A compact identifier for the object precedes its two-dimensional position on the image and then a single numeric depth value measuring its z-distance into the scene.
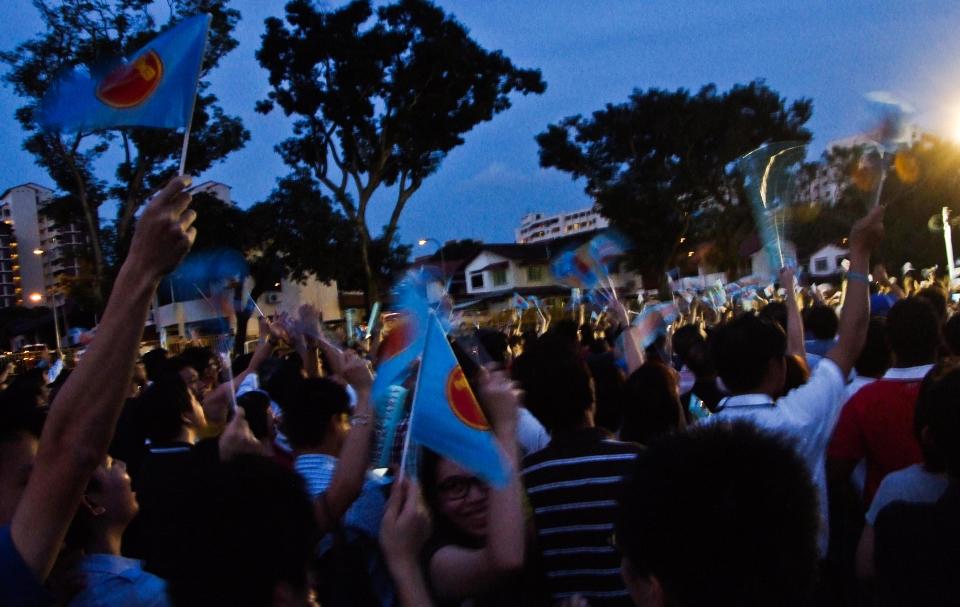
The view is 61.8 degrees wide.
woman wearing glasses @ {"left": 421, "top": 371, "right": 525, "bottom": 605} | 2.00
